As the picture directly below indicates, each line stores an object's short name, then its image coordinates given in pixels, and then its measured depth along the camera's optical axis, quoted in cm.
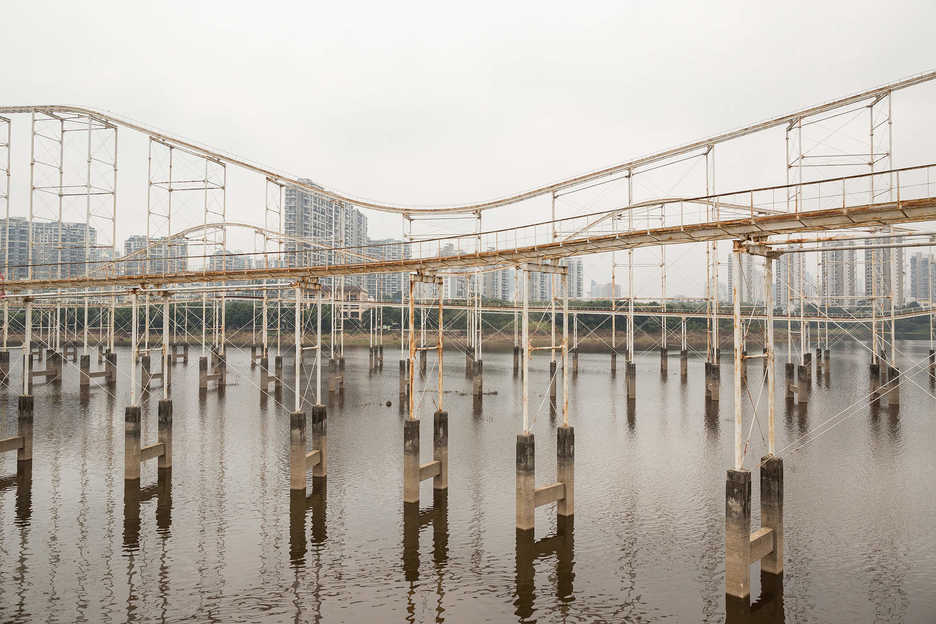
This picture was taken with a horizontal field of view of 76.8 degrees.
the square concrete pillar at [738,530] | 1279
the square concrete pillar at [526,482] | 1647
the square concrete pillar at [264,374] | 4388
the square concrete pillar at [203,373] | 4299
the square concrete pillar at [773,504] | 1380
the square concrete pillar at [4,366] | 4421
